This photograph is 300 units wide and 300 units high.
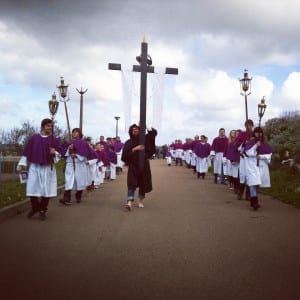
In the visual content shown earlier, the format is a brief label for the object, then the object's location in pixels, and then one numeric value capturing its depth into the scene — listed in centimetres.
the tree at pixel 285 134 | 1517
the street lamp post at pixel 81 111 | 1963
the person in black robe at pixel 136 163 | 775
